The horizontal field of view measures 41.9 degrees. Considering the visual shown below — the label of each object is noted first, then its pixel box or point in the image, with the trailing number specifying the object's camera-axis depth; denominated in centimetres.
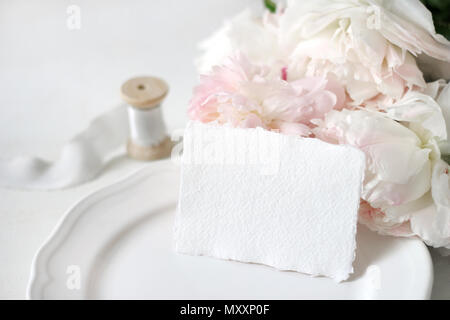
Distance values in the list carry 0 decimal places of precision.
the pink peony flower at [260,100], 67
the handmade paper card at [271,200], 63
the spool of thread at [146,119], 83
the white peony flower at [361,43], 65
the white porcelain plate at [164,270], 63
